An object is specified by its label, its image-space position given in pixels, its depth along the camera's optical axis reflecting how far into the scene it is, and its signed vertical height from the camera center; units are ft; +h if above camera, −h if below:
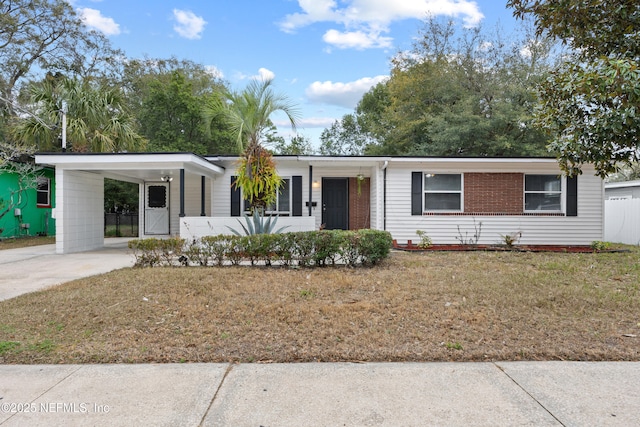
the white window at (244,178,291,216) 40.04 +0.63
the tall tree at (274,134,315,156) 79.05 +13.97
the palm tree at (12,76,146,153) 39.58 +9.29
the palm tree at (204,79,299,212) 29.40 +6.40
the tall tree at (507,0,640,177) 16.19 +5.35
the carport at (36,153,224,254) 31.47 +1.94
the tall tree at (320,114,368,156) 91.86 +17.57
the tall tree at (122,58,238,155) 62.23 +14.43
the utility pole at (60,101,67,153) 34.32 +7.89
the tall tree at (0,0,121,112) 60.34 +27.88
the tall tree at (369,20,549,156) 52.37 +17.56
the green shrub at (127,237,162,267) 23.82 -2.65
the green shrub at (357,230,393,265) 23.45 -2.22
